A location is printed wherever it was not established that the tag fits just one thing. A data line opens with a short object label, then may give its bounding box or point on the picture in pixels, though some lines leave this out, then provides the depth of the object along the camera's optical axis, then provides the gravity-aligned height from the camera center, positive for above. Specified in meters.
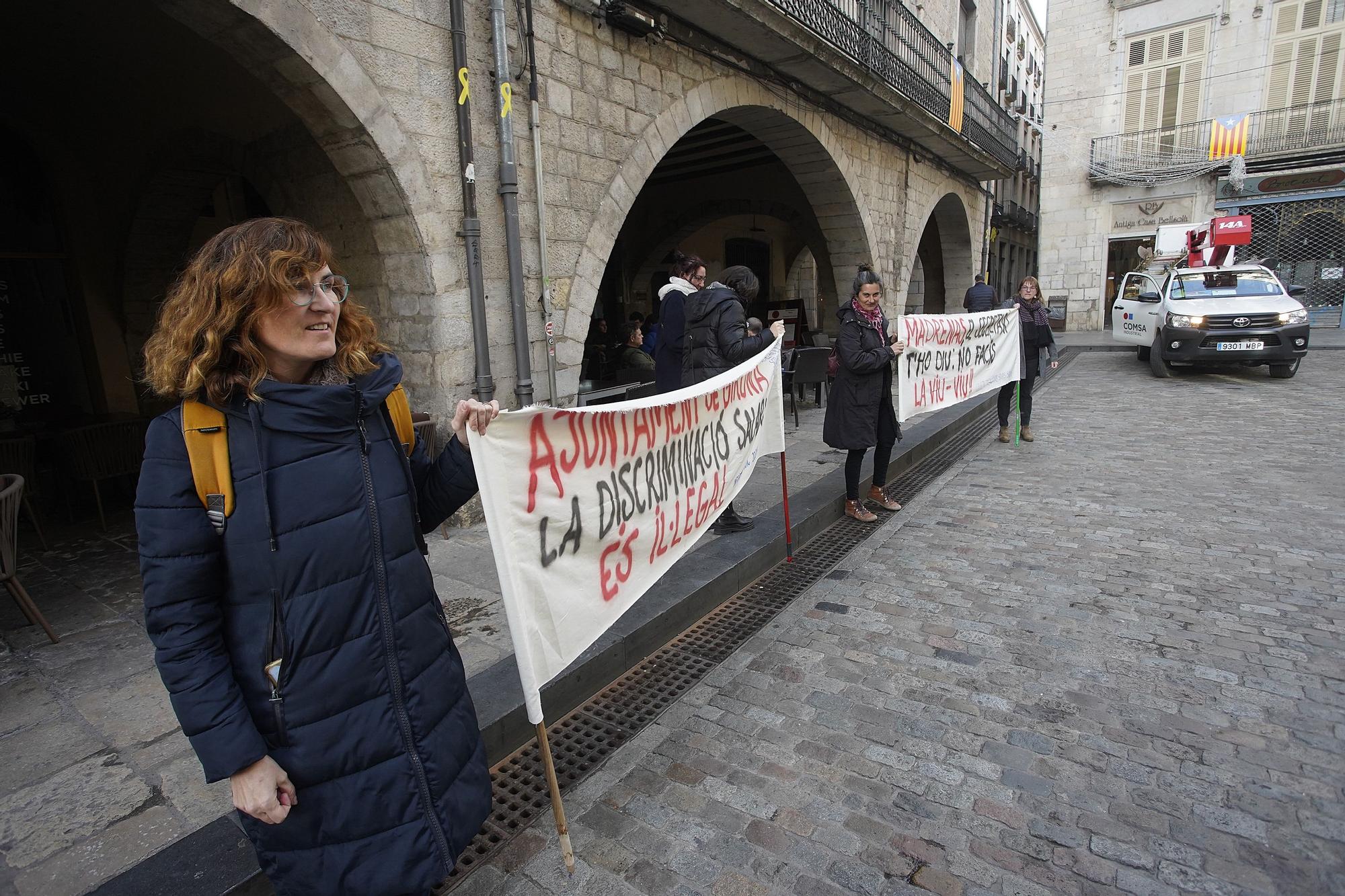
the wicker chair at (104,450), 5.31 -0.92
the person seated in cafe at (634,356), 9.15 -0.57
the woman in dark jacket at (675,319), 4.82 -0.06
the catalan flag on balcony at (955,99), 13.24 +3.78
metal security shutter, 21.11 +1.29
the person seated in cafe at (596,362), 11.16 -0.77
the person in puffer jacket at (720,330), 4.52 -0.14
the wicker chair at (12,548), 3.39 -1.03
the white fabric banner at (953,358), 5.80 -0.52
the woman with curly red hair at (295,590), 1.38 -0.54
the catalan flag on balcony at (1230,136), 21.50 +4.70
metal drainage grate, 2.54 -1.75
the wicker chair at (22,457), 4.99 -0.89
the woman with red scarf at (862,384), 5.01 -0.58
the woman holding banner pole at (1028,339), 7.62 -0.45
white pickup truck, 11.23 -0.45
